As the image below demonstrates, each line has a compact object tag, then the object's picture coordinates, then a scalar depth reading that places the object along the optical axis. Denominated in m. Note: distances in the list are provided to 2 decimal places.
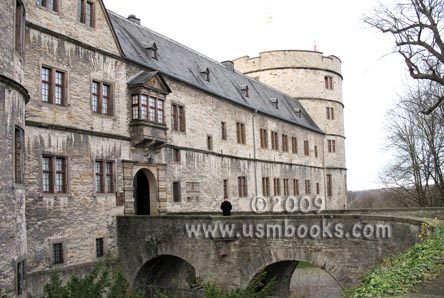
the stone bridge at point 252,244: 14.26
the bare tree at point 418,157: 32.56
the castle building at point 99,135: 12.71
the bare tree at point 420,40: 17.28
